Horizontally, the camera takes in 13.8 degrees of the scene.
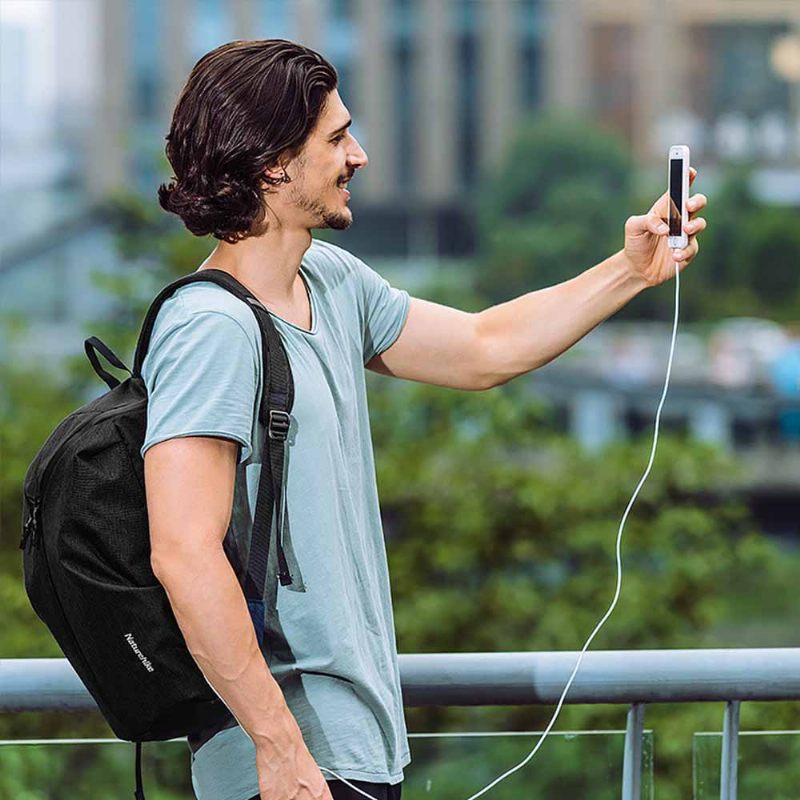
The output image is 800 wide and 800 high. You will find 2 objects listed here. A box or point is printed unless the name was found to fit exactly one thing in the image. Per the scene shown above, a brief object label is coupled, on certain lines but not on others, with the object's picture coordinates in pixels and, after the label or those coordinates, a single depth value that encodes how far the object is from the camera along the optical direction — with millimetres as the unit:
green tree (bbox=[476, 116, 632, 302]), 62321
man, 3498
